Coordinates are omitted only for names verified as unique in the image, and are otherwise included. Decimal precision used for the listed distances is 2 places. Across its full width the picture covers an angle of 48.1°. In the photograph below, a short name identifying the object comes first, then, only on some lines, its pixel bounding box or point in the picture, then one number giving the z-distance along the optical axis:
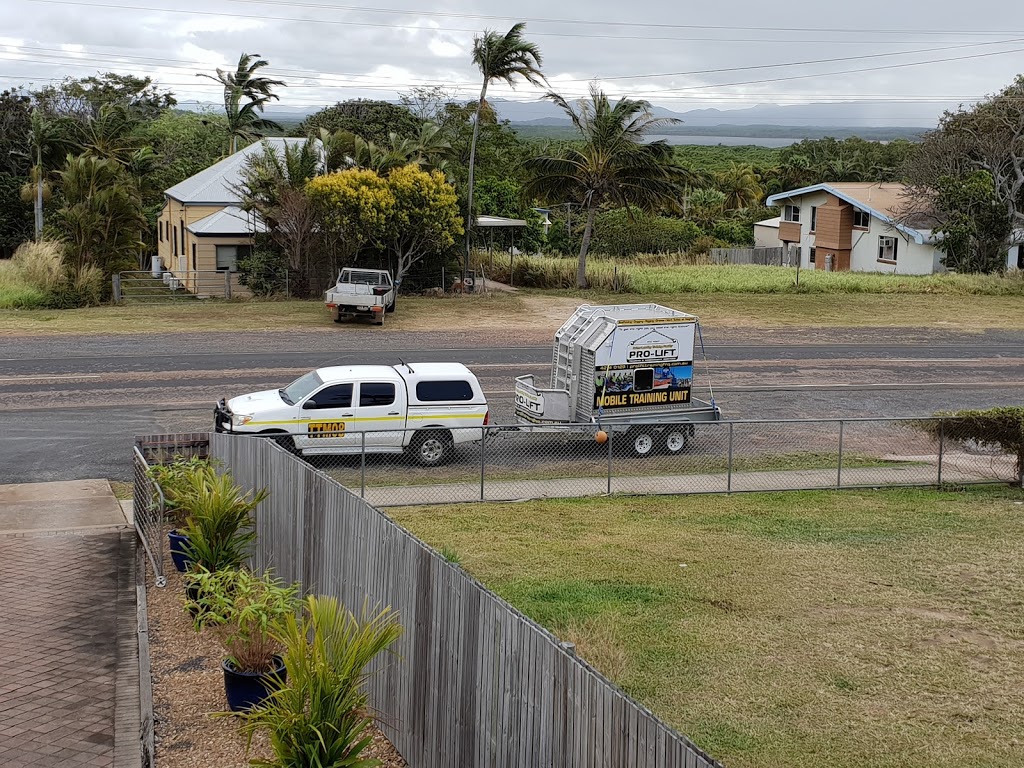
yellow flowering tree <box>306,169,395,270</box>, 38.66
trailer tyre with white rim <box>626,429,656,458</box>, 20.84
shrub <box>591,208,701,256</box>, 65.12
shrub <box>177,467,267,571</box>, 11.70
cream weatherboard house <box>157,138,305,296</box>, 43.84
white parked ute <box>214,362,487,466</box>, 19.33
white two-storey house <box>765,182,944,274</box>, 58.78
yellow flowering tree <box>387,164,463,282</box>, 39.53
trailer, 21.00
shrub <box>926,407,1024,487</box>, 19.81
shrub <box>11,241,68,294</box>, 38.72
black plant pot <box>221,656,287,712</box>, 8.85
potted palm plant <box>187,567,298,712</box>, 8.86
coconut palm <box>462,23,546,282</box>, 44.51
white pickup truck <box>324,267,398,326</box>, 36.28
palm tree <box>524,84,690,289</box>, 43.50
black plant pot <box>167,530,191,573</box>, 12.39
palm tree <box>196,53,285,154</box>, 58.19
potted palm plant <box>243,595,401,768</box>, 7.23
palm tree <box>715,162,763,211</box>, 89.88
